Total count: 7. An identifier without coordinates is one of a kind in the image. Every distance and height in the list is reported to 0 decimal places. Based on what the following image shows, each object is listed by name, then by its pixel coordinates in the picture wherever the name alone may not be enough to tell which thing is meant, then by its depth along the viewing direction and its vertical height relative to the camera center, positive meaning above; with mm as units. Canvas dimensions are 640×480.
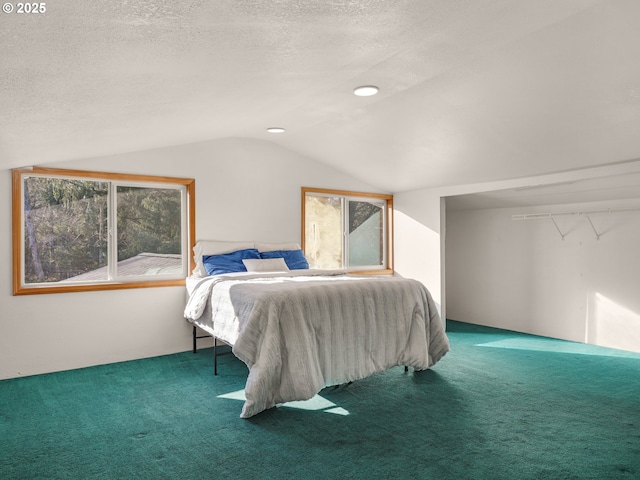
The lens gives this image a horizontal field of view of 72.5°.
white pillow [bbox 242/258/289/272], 4605 -264
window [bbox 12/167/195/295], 3893 +106
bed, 2877 -644
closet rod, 4634 +292
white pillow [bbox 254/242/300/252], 5008 -73
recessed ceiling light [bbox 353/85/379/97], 3121 +1091
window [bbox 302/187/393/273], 5727 +135
